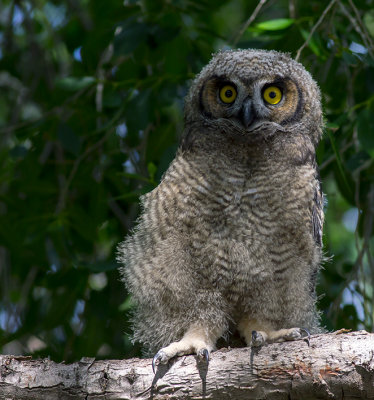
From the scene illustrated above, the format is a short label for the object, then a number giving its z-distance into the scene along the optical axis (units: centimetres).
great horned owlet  546
